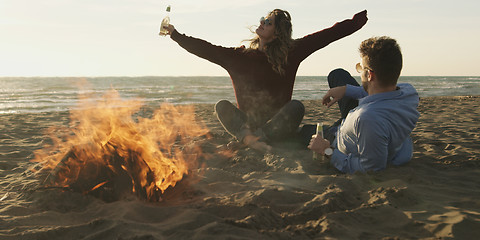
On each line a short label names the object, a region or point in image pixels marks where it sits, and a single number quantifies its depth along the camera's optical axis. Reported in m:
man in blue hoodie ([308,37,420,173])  2.93
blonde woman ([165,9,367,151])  4.50
